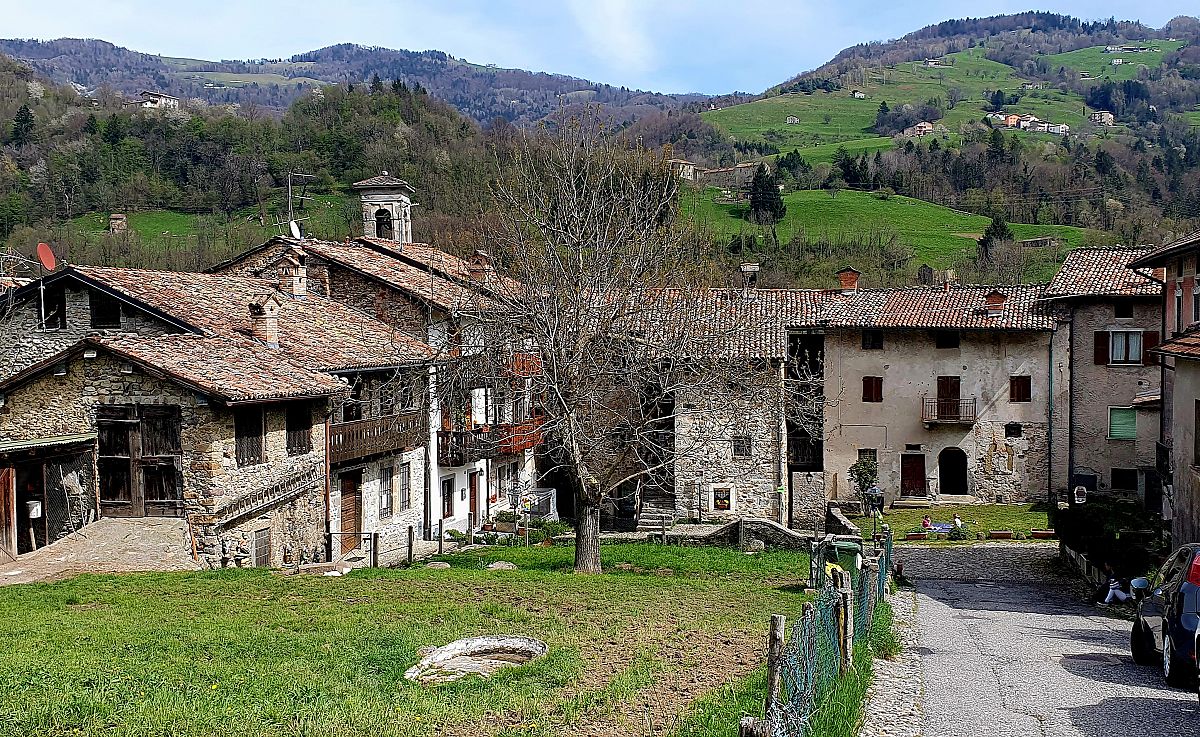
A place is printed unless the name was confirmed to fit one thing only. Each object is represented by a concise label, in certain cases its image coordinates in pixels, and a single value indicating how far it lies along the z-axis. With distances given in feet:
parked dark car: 36.11
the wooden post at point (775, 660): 23.82
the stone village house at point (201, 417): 70.13
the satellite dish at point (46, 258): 91.00
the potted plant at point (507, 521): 114.52
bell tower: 137.18
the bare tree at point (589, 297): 67.26
